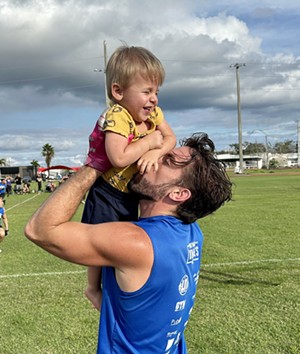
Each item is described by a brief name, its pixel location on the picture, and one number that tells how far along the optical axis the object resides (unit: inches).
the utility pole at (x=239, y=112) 2726.4
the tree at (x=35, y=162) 4975.4
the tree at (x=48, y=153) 4495.6
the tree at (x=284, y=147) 5418.3
